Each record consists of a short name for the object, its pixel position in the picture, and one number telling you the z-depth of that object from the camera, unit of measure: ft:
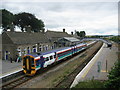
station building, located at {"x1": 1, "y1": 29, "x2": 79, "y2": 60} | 77.92
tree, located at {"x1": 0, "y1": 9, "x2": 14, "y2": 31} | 158.30
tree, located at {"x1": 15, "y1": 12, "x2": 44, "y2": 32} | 193.67
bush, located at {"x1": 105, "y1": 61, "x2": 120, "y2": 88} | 25.55
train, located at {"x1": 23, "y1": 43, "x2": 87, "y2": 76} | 48.60
